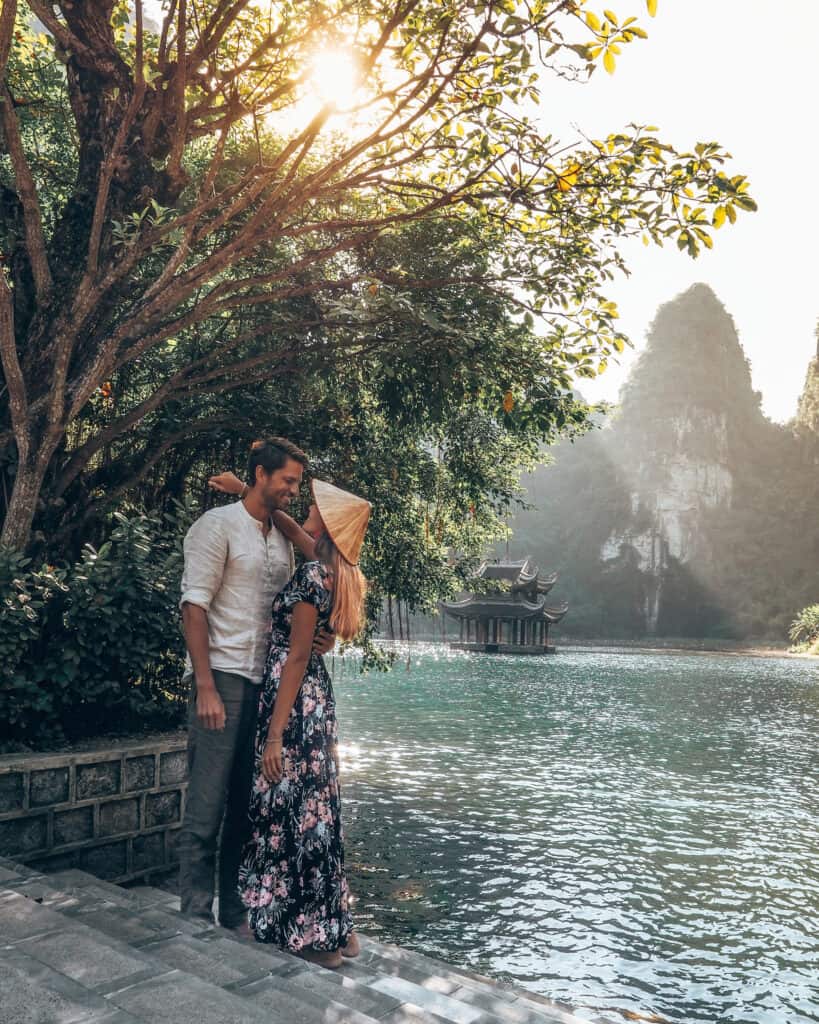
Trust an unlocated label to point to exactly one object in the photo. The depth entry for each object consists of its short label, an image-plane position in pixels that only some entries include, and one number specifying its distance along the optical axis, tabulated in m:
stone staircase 1.78
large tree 5.18
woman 2.93
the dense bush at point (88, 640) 4.19
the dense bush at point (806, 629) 43.78
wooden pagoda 39.75
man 3.00
